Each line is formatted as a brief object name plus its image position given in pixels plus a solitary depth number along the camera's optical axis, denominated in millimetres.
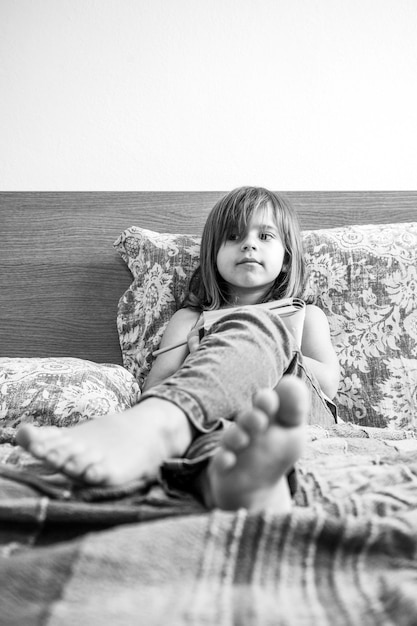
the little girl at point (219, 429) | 533
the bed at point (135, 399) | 387
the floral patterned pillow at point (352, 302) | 1276
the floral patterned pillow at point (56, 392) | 1008
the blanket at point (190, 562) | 369
